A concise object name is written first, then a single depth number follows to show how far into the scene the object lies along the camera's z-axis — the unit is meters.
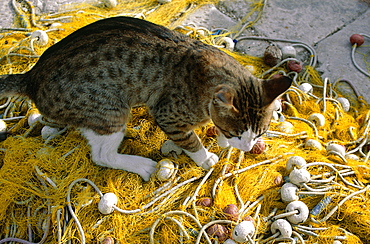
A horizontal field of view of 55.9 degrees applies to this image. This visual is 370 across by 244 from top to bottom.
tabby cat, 2.32
